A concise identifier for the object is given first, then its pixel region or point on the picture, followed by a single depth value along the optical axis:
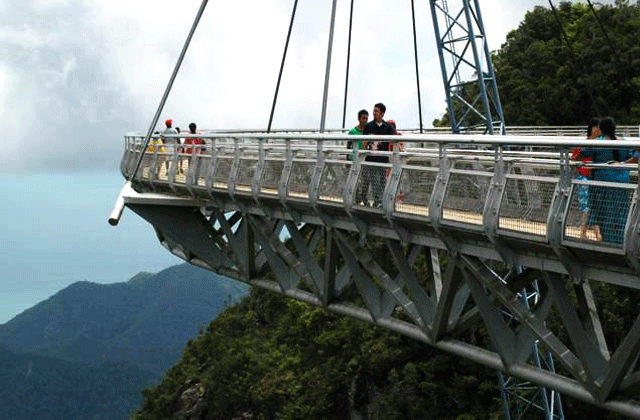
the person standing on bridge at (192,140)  31.04
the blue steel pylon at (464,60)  35.06
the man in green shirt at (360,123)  21.47
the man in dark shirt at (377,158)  19.23
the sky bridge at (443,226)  14.05
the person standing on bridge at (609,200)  13.38
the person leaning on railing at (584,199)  13.70
